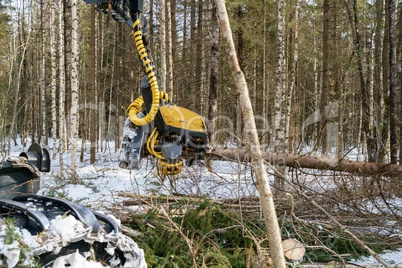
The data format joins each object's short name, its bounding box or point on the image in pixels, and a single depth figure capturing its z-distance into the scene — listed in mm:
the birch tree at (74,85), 10008
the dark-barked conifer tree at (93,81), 13447
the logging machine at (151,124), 5441
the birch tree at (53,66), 13889
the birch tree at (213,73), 10010
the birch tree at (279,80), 8727
